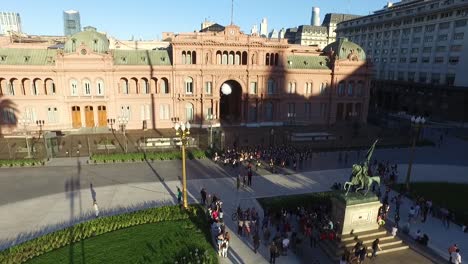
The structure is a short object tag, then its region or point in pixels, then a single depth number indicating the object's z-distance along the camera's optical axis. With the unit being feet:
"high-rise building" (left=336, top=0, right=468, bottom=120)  200.85
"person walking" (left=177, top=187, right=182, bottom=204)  80.89
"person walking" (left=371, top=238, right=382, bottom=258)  60.37
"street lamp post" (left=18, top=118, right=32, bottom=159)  142.20
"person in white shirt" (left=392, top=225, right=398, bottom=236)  65.38
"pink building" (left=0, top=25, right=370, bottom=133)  147.84
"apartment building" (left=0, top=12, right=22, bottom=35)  514.93
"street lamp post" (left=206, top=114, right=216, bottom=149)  169.51
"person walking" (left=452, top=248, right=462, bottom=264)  56.75
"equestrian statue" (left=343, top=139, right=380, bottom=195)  63.16
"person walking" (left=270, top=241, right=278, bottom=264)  56.75
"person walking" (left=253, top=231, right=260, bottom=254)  61.21
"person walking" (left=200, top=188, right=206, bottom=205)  79.56
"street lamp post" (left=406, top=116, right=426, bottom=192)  91.91
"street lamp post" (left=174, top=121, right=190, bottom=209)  69.92
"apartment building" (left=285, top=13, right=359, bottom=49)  454.40
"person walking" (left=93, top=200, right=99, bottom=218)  73.41
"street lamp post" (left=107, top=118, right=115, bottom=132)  156.73
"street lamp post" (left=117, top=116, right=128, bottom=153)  146.99
